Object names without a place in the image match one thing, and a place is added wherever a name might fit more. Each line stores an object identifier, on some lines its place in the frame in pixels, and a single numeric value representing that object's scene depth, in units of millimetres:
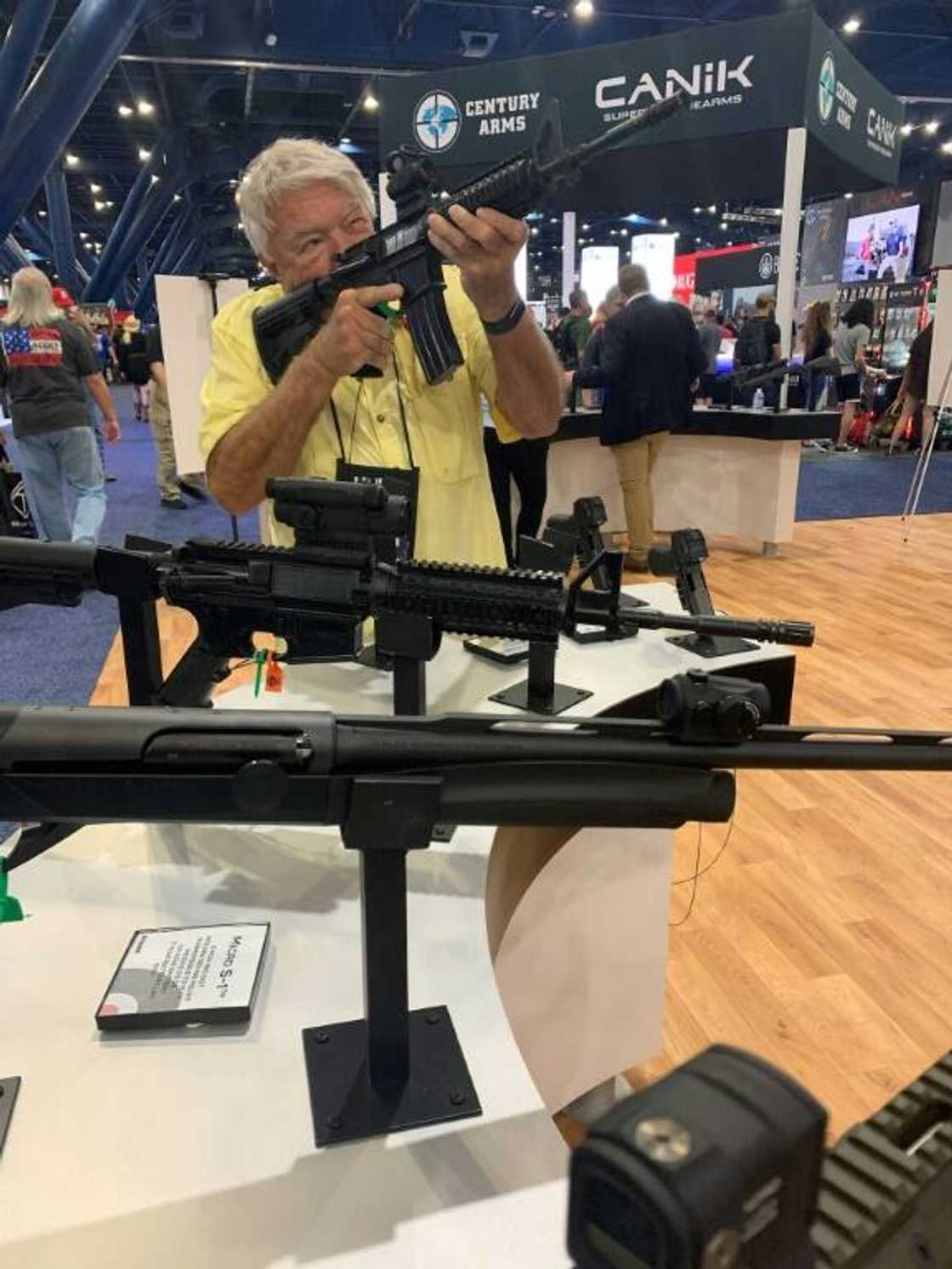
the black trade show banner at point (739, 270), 12016
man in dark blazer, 4855
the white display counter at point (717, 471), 5336
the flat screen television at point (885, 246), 13570
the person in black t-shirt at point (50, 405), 4492
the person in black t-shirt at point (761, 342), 5734
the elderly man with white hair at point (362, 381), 1399
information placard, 759
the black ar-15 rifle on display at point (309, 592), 951
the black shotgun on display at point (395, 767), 638
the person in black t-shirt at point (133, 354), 7262
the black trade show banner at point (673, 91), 4973
